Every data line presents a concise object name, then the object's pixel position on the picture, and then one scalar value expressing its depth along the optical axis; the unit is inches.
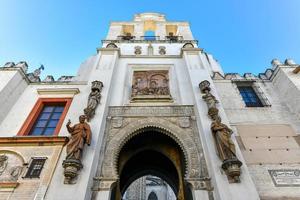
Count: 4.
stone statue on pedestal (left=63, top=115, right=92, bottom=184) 228.1
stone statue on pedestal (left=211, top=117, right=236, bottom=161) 238.8
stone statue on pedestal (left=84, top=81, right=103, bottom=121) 298.4
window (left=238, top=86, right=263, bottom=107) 378.3
